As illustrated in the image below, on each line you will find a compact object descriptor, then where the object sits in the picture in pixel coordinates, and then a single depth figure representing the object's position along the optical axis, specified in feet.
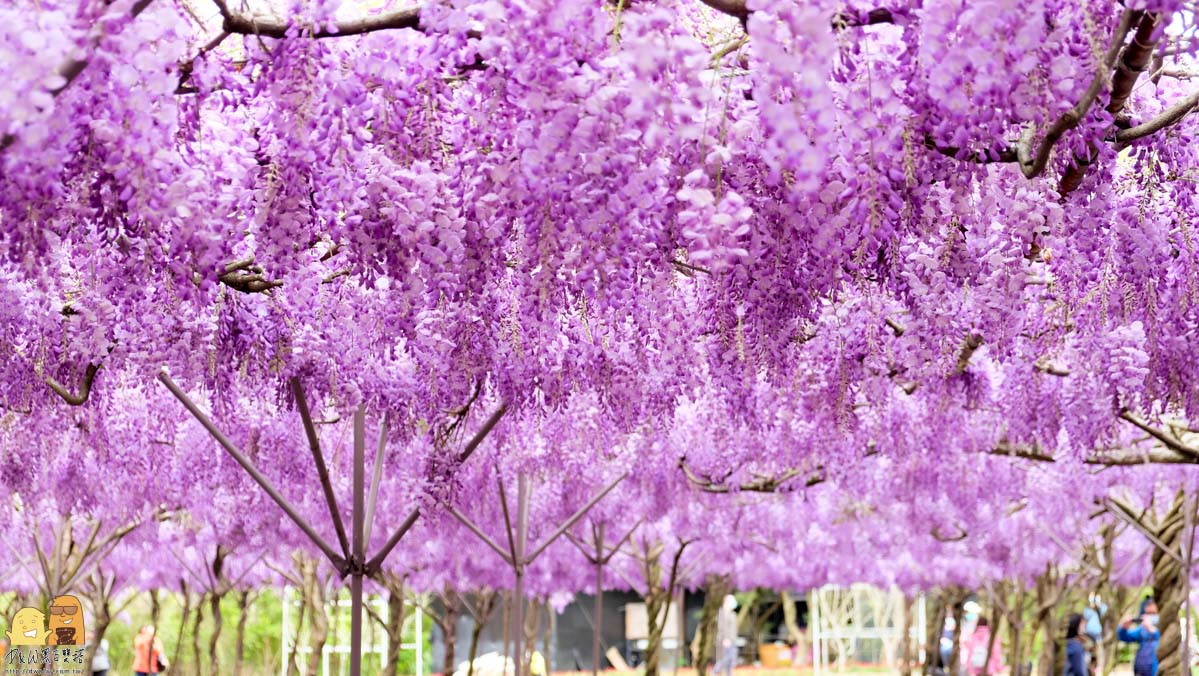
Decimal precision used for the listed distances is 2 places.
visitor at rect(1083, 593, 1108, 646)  73.46
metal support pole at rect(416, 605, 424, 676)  80.96
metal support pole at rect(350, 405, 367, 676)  24.99
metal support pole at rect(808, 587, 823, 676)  110.01
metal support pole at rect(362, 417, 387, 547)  27.47
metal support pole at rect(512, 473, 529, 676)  36.19
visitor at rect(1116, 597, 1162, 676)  52.90
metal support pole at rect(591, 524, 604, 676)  50.65
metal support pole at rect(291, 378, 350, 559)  24.20
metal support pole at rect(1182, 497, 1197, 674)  41.47
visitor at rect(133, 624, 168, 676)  64.90
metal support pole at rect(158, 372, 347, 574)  25.40
